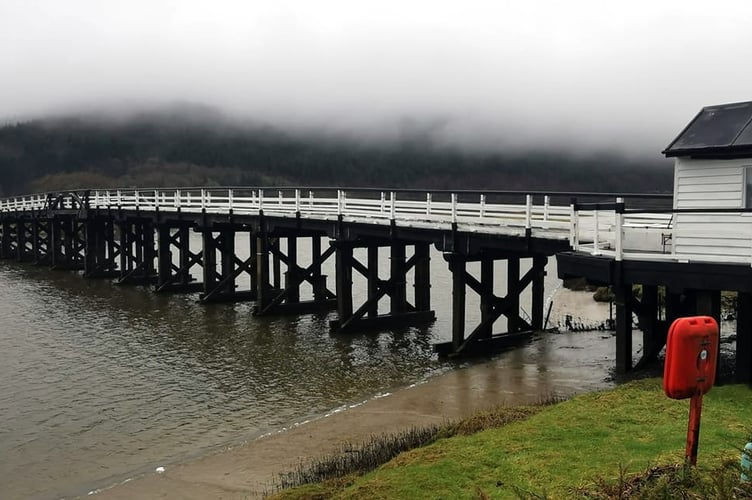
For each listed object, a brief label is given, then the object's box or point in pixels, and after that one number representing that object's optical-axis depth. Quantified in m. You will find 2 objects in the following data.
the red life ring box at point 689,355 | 5.91
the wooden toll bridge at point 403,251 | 12.27
